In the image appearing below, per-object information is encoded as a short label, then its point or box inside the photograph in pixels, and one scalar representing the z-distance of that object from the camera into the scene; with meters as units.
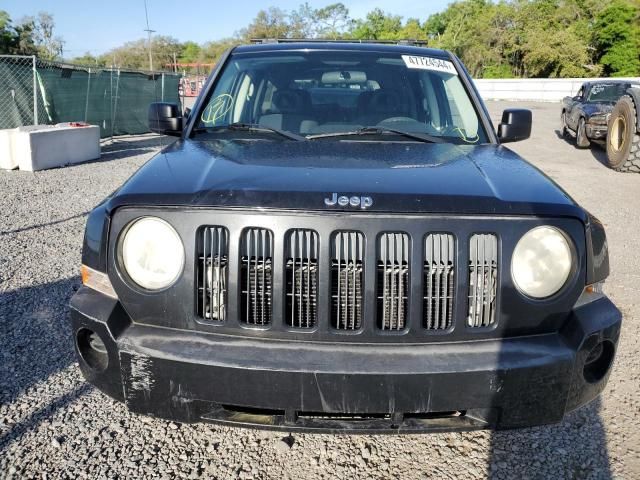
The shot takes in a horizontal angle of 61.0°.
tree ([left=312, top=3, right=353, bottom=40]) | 78.14
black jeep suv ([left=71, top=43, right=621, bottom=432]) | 1.90
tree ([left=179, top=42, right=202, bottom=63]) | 90.96
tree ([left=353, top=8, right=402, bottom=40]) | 82.47
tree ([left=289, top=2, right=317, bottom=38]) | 75.09
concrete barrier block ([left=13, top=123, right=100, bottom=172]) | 9.48
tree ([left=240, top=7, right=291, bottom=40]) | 74.31
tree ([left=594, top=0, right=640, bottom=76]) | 46.34
